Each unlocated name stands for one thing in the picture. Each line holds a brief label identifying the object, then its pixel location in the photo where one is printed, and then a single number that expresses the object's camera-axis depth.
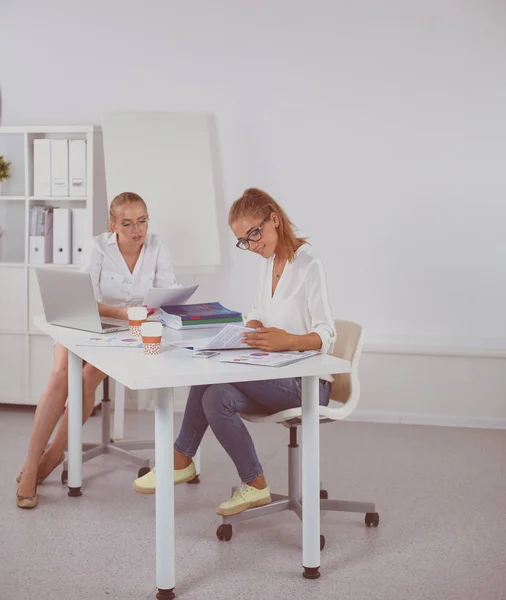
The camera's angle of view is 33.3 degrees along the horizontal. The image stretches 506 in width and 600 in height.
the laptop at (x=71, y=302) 3.16
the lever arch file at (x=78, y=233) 4.89
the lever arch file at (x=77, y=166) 4.85
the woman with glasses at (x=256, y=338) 2.90
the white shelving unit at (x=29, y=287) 4.91
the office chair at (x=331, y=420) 3.02
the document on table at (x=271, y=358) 2.59
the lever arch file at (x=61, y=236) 4.88
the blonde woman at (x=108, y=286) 3.51
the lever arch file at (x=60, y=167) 4.87
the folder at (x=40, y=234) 4.95
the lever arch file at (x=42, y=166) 4.88
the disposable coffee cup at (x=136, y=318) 3.05
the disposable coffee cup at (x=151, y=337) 2.67
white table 2.43
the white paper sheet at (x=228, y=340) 2.77
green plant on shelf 5.12
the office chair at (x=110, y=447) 3.83
